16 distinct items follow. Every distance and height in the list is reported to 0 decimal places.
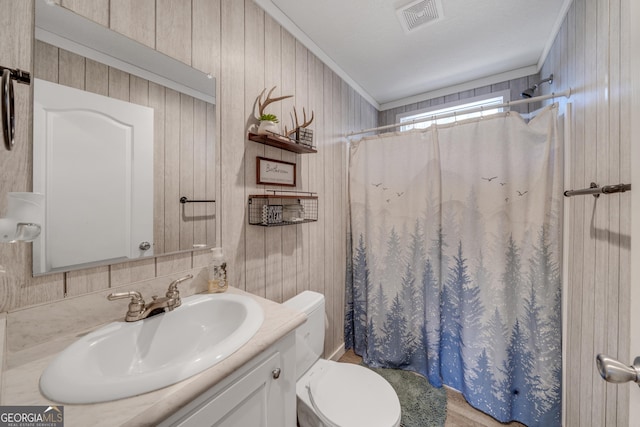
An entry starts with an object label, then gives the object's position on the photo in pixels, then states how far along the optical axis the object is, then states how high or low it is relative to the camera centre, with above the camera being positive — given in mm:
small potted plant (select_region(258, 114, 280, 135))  1237 +453
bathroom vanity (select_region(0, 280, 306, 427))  479 -385
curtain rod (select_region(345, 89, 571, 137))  1282 +653
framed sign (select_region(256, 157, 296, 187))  1341 +238
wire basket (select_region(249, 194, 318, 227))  1291 +12
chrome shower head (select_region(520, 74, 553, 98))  1601 +874
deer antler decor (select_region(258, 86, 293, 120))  1290 +592
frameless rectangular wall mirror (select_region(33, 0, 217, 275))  732 +231
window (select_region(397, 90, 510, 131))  2119 +1017
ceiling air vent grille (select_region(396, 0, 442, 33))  1357 +1178
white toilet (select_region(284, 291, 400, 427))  1035 -868
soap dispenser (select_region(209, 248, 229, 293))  1084 -268
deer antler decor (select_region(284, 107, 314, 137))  1483 +569
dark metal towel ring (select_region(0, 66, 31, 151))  573 +264
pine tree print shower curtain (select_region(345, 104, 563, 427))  1390 -307
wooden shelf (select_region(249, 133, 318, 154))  1263 +392
